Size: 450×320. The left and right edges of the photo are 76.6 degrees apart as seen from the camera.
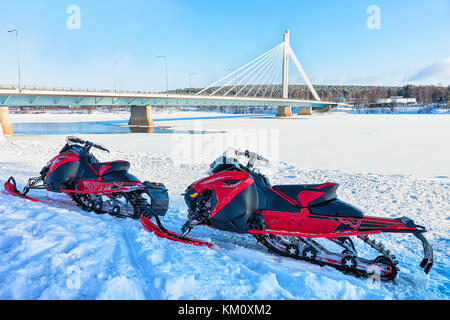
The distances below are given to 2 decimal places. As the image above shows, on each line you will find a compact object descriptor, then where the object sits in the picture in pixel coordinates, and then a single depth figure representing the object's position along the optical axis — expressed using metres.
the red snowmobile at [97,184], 4.24
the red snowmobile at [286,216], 2.91
